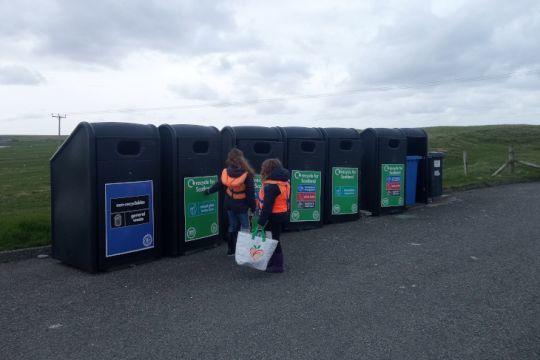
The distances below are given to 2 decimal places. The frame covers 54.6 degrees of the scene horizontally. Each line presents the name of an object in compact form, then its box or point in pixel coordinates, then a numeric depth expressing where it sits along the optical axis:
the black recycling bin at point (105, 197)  5.87
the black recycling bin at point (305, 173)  8.55
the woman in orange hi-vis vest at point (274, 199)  5.93
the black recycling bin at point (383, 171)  9.98
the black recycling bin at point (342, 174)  9.13
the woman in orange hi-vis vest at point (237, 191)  6.41
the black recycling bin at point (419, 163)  11.13
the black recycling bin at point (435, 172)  11.40
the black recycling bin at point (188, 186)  6.71
